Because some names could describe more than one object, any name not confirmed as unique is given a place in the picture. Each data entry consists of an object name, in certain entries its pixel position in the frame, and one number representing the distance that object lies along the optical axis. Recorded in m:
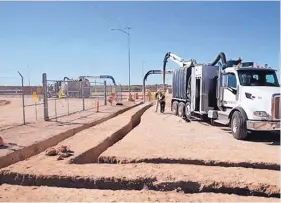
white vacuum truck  10.83
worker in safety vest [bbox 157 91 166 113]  23.49
